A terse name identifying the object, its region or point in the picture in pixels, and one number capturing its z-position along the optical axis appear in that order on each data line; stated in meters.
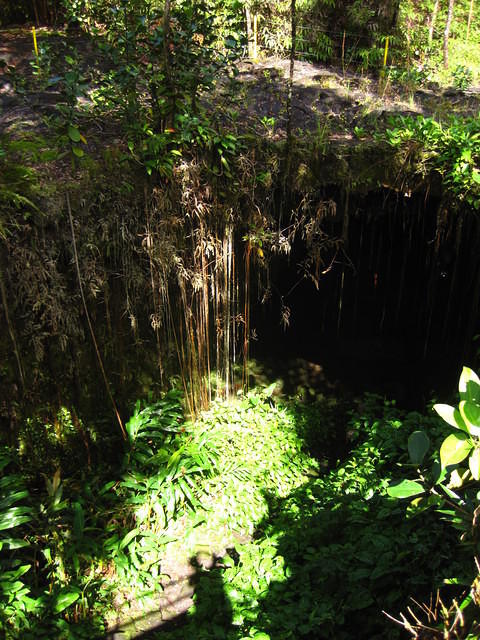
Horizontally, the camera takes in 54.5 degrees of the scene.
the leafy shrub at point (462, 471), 1.15
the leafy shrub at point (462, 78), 5.85
